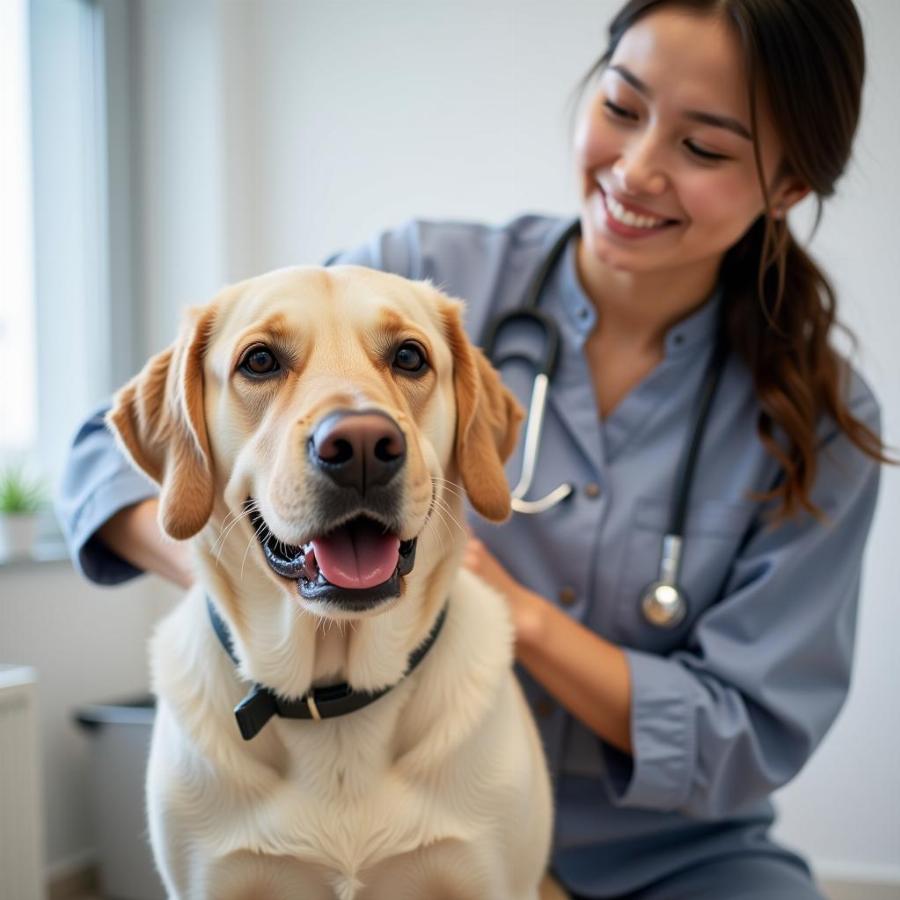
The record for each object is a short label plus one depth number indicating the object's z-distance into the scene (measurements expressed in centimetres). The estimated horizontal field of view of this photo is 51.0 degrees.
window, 284
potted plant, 259
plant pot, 259
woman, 142
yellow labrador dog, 107
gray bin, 254
